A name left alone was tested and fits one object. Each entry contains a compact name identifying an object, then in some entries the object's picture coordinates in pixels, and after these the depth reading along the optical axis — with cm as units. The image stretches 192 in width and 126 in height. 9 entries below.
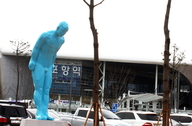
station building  6725
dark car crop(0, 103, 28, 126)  1320
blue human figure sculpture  1026
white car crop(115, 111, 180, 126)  1927
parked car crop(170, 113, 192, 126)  1988
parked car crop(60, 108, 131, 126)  1697
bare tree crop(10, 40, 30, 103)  3726
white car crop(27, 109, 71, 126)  1653
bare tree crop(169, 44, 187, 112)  3731
